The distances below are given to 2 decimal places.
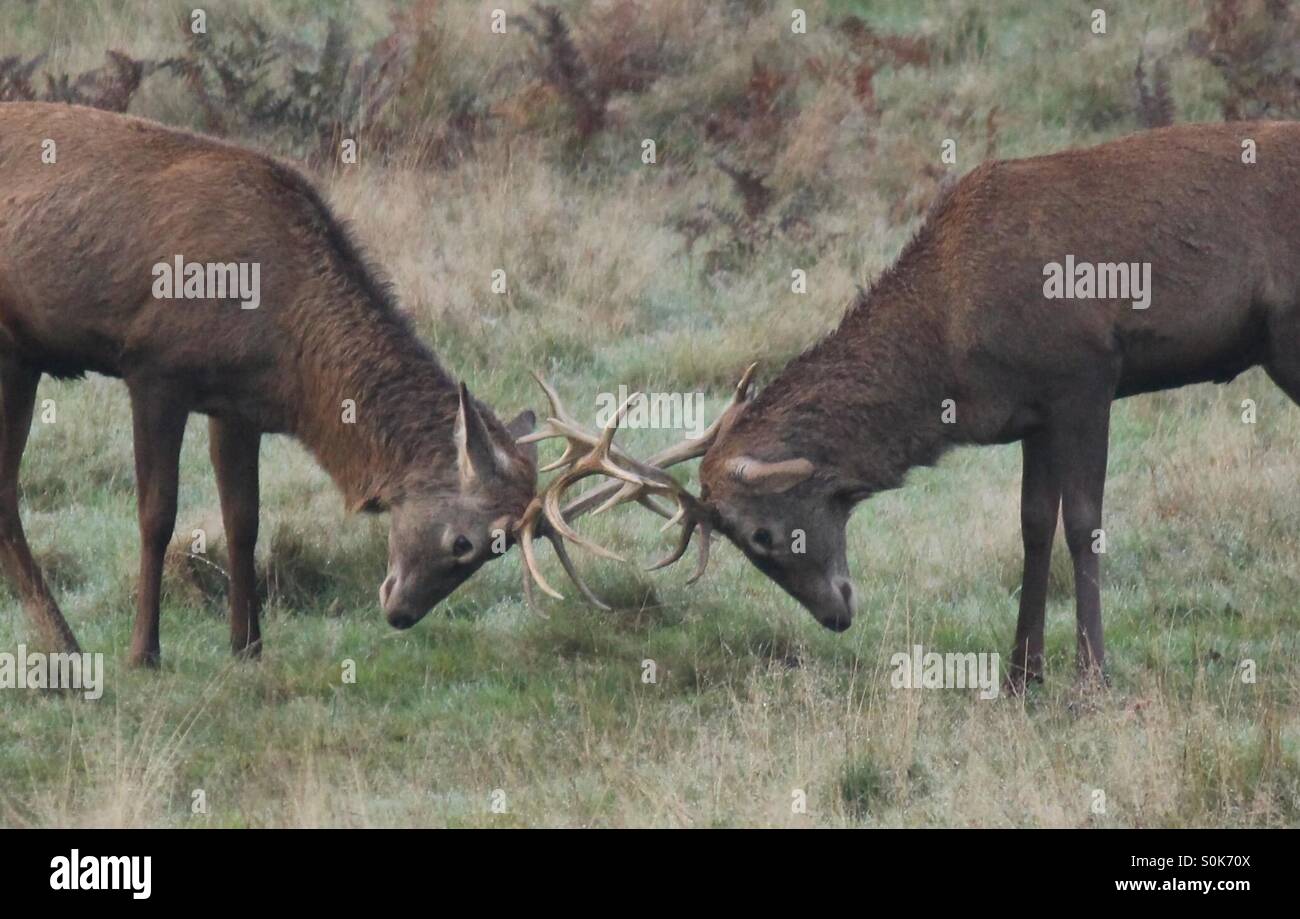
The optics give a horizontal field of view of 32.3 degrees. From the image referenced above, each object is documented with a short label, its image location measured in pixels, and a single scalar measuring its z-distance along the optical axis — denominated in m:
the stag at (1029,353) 9.03
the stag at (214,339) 9.10
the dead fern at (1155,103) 15.55
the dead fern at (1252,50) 15.66
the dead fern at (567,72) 16.00
